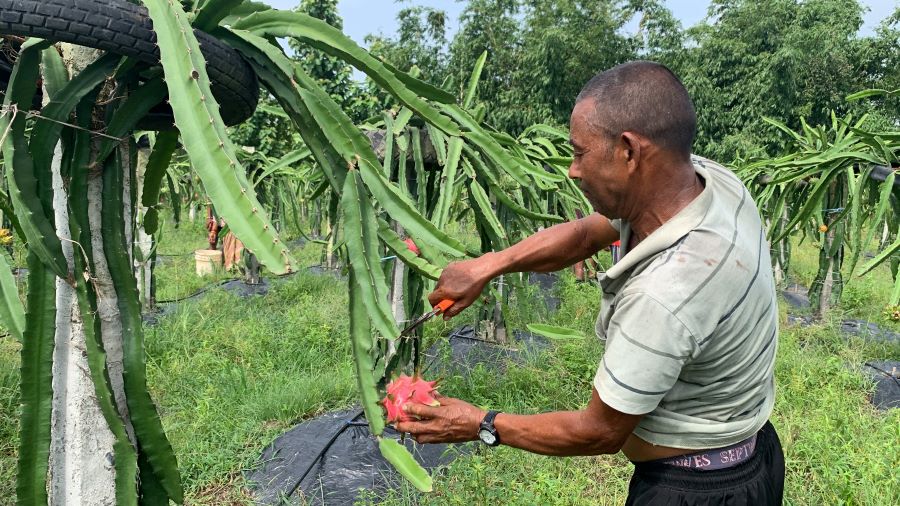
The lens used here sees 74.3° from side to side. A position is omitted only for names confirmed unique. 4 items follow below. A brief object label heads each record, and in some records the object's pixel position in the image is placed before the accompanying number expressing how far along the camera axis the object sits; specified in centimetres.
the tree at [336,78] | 871
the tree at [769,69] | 1162
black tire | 74
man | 103
